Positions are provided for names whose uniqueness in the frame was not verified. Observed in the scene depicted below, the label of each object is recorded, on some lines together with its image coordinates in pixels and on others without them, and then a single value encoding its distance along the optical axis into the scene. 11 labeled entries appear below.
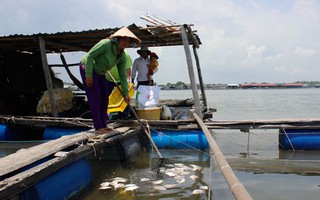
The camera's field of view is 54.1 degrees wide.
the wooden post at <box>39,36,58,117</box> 8.74
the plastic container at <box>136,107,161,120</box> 7.96
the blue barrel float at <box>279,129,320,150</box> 7.22
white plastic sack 8.17
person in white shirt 8.77
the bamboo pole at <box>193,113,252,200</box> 2.17
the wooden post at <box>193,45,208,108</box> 10.64
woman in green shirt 5.38
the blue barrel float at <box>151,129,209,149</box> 7.43
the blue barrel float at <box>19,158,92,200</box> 3.43
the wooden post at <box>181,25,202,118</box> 7.91
